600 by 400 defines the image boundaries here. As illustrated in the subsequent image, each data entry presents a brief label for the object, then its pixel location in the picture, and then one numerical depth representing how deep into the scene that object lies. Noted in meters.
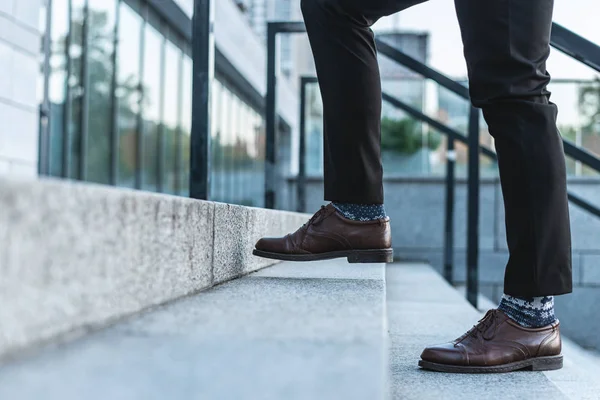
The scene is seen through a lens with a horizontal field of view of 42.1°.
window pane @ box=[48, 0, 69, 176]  4.73
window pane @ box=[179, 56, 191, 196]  7.59
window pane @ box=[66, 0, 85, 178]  5.04
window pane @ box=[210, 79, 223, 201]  9.30
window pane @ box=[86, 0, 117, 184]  5.33
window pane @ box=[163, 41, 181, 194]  7.16
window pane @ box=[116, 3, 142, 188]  5.90
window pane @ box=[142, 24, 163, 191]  6.55
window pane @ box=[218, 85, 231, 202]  9.77
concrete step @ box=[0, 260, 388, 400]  0.66
